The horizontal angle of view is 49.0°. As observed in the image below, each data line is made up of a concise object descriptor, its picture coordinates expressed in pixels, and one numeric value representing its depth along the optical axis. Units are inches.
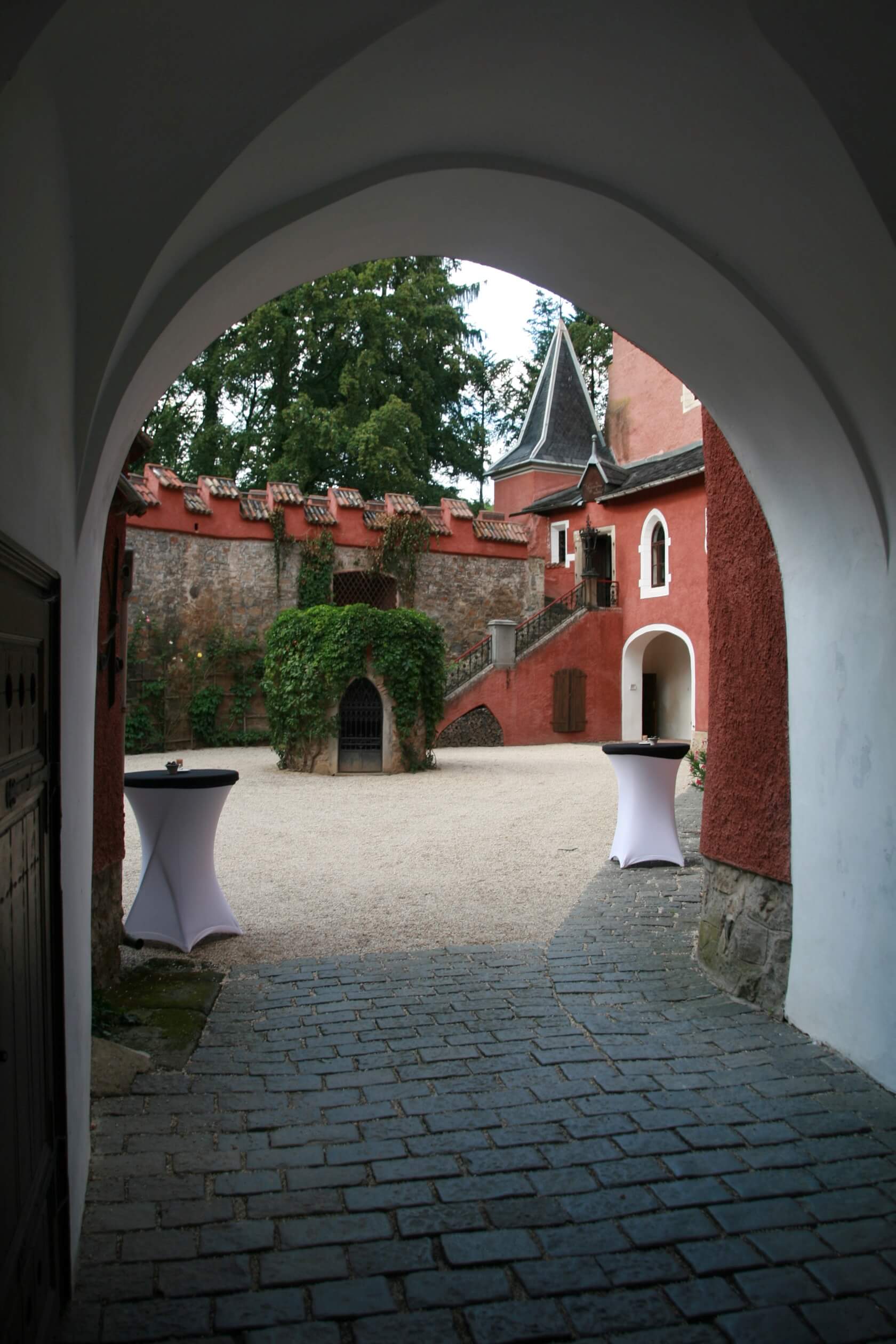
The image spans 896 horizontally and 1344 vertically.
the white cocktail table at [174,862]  210.7
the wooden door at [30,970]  66.6
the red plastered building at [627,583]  762.8
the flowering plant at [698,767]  434.6
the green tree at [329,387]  973.8
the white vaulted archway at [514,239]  87.2
